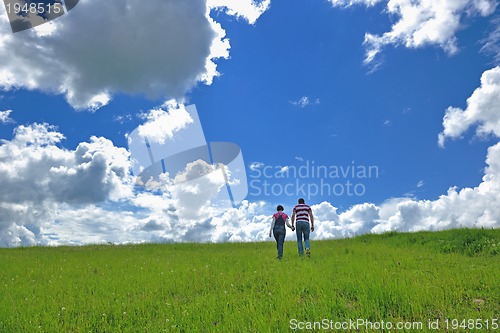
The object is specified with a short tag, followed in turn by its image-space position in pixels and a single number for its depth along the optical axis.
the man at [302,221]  17.83
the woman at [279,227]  17.67
